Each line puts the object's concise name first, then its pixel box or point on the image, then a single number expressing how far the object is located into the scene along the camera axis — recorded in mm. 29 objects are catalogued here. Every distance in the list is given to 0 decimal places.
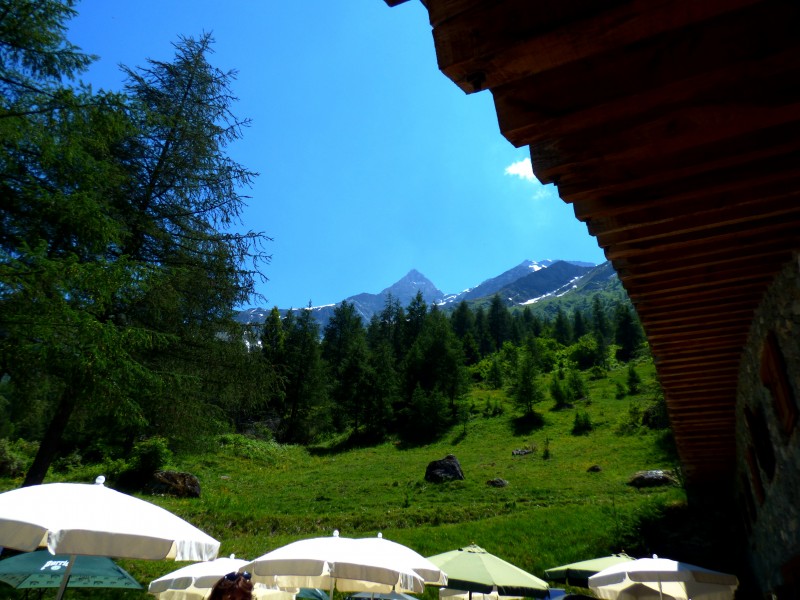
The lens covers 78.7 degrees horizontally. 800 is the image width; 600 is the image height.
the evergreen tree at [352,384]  43003
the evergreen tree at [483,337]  74062
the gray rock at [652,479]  20312
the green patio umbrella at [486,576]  7906
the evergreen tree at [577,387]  41306
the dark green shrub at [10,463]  25562
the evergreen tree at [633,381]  40312
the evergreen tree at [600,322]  77000
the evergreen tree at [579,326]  77875
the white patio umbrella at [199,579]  7312
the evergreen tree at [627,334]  64812
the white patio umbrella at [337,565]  6184
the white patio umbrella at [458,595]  9797
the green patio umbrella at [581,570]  9188
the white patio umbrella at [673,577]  7090
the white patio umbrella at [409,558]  6645
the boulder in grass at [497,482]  22977
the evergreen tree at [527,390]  37344
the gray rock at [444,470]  24625
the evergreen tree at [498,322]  77625
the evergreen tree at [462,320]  77562
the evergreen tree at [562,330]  75188
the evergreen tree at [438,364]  45781
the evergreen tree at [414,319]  66188
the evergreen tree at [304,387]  43156
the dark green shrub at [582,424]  32094
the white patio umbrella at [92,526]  4664
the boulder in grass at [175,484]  21078
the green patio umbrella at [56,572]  7105
